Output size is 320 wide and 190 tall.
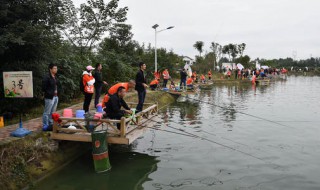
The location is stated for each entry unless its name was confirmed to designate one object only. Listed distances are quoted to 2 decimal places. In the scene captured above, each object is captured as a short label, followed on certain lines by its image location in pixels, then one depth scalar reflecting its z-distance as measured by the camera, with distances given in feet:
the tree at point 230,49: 220.16
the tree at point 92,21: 71.82
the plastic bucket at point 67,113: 28.76
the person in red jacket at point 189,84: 74.01
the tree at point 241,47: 224.94
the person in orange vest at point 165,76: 70.09
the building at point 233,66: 184.12
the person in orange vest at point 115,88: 27.15
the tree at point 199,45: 201.69
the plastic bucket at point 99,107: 32.28
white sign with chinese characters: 25.82
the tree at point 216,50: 183.77
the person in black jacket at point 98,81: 35.07
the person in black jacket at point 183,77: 71.20
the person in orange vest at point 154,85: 65.62
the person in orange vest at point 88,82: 31.50
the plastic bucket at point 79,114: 28.99
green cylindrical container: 23.24
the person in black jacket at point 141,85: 34.83
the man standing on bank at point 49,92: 25.84
